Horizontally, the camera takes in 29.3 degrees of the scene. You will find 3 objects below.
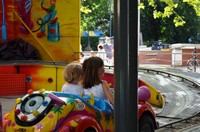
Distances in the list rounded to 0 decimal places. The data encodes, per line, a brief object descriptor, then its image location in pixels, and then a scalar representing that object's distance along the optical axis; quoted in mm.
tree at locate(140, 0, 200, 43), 40312
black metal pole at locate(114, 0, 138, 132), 2420
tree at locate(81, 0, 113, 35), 42669
